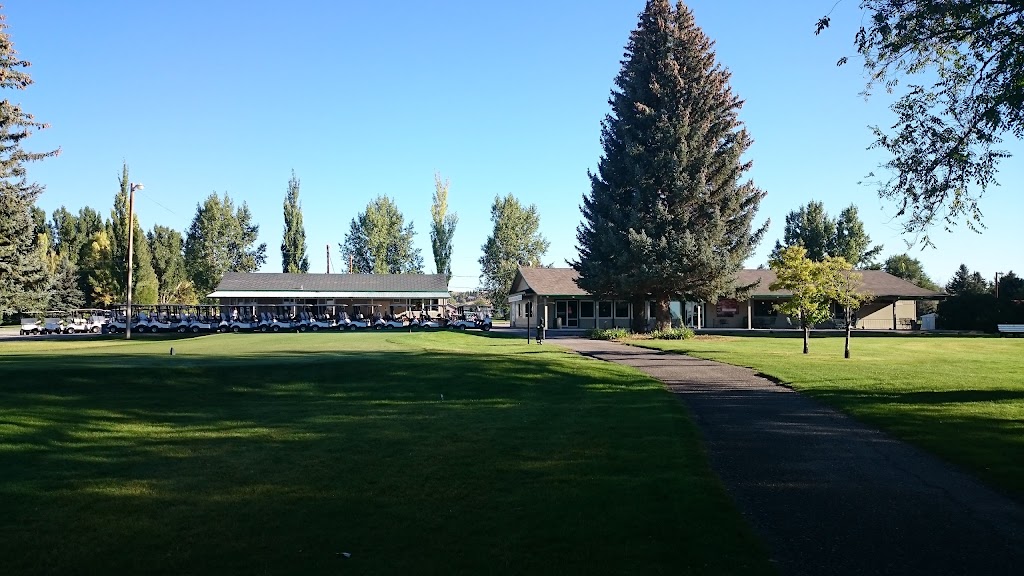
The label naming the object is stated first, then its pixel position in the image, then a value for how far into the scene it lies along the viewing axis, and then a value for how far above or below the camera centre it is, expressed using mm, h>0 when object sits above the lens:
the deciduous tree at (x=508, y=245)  88125 +8581
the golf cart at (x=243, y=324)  52984 -739
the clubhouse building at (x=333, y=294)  63719 +1780
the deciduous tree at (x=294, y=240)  82625 +8578
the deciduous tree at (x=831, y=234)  79062 +9020
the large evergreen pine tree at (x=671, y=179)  39719 +7698
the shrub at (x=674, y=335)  40250 -1174
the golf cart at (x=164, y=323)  53094 -670
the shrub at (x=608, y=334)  40053 -1122
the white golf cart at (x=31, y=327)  57594 -1107
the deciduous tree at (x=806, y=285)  27000 +1115
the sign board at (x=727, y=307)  59344 +570
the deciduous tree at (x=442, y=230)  86625 +10202
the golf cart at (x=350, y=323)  54844 -683
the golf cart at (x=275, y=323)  52906 -664
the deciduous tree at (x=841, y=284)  26875 +1163
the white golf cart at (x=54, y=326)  59812 -1015
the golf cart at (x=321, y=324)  54156 -748
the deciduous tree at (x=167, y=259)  82875 +6487
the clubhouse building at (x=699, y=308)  56719 +532
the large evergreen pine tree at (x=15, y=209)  32312 +4820
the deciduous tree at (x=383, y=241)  89688 +9291
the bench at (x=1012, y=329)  48541 -985
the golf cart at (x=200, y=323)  52906 -678
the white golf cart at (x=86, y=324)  60125 -854
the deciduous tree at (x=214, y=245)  85750 +8381
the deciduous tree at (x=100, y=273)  79500 +4632
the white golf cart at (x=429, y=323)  54800 -694
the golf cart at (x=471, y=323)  54812 -680
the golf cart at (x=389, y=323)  54969 -685
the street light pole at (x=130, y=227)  42231 +5287
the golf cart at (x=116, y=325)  53625 -837
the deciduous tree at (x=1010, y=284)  62231 +2745
